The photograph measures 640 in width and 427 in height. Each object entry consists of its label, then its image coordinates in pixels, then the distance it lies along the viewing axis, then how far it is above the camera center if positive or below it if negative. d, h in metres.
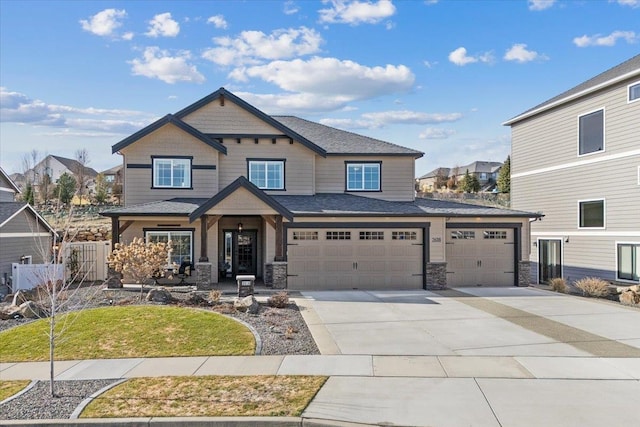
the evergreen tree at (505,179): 53.09 +5.03
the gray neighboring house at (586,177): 19.17 +2.19
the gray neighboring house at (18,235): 19.11 -0.50
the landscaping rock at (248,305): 12.57 -2.19
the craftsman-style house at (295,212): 18.30 +0.44
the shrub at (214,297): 13.81 -2.16
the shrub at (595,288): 17.33 -2.35
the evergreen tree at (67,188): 41.83 +3.23
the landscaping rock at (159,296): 13.78 -2.13
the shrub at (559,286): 18.66 -2.45
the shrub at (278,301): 13.67 -2.24
